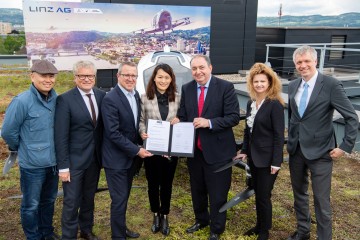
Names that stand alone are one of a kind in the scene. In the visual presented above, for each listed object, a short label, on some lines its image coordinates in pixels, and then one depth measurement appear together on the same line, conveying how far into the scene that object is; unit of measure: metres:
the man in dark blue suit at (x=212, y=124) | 3.22
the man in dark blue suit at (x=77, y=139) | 2.97
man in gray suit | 3.01
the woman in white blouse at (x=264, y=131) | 3.10
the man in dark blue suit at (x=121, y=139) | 3.04
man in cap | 2.85
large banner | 11.91
